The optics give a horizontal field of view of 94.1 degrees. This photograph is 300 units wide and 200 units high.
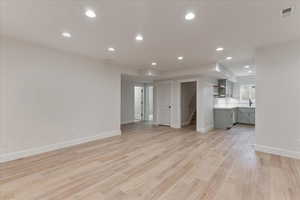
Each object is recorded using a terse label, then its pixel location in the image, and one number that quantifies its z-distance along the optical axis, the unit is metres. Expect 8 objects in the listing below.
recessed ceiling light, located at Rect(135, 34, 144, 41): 2.86
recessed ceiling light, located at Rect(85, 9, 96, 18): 2.08
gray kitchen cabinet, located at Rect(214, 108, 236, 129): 6.02
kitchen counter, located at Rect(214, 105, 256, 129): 6.04
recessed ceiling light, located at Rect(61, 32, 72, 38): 2.80
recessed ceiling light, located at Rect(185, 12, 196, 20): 2.12
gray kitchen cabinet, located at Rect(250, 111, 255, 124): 6.90
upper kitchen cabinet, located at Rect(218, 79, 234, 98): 6.48
